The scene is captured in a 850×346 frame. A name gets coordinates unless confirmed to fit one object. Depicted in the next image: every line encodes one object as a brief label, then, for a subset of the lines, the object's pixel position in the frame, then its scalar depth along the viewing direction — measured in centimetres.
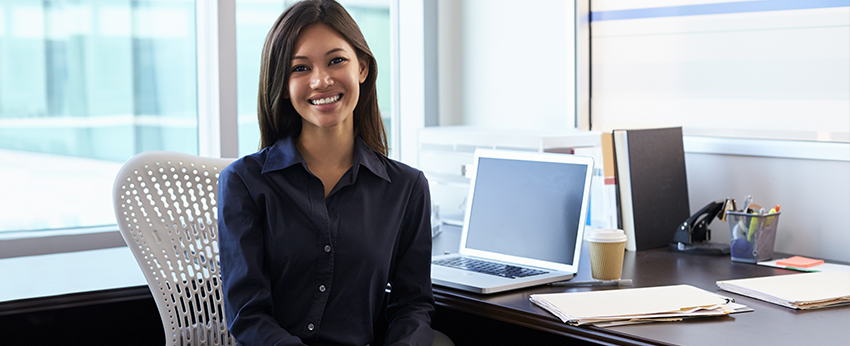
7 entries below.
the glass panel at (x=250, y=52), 214
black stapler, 166
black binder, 169
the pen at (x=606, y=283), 137
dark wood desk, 109
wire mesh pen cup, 154
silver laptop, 144
